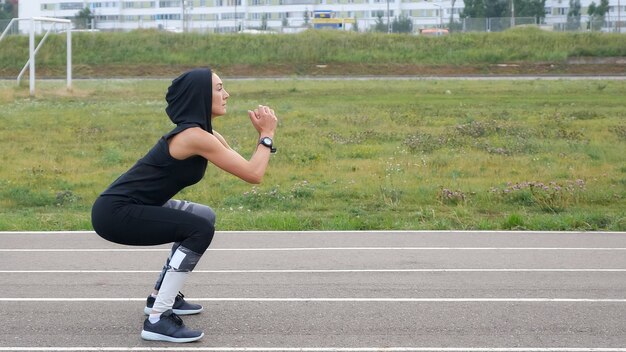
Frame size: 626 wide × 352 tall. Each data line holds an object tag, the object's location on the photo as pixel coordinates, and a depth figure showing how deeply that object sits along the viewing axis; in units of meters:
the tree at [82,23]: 78.19
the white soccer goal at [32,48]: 33.62
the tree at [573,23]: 70.38
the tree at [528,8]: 89.56
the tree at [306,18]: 85.43
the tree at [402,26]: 79.25
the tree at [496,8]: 89.12
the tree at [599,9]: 91.38
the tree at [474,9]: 89.25
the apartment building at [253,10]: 96.25
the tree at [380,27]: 80.11
